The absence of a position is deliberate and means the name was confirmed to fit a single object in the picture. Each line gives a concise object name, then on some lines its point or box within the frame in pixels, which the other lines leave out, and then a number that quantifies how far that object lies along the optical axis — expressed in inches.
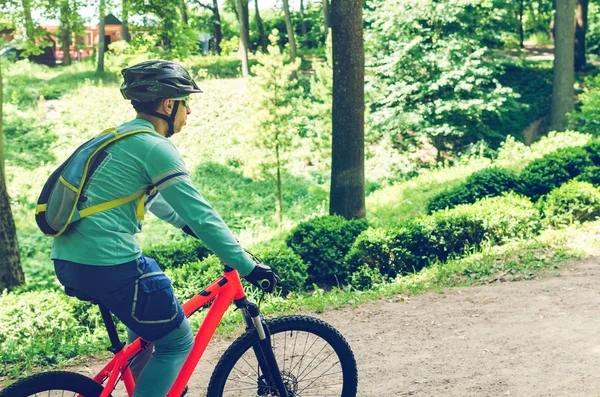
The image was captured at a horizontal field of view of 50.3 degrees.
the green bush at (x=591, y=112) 692.1
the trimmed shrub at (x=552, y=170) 443.2
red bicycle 127.6
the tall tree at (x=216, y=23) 1475.1
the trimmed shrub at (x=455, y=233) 357.1
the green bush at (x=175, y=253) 391.3
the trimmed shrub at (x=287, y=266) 334.0
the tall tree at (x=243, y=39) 1079.6
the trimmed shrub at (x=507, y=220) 361.7
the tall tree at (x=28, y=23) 556.1
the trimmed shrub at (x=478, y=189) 438.6
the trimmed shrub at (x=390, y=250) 348.8
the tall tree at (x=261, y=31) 1453.0
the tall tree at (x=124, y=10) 563.5
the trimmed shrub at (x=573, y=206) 382.6
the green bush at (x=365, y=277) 342.6
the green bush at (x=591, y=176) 440.8
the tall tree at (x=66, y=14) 583.2
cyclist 117.8
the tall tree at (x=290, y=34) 1117.1
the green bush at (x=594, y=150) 467.8
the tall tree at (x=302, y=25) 1570.4
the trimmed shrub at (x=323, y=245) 362.0
